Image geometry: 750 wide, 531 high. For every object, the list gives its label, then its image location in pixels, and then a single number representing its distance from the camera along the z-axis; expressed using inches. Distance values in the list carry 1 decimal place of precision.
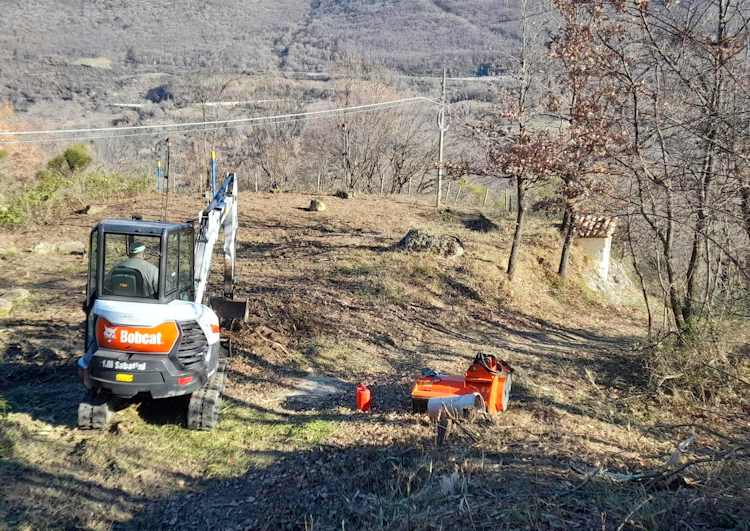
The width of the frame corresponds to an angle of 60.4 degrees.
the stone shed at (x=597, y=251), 836.6
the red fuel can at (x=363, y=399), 328.2
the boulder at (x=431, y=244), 672.4
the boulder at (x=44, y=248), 677.3
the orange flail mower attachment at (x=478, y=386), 307.7
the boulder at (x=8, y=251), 667.1
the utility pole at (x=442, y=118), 901.6
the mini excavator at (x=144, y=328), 270.7
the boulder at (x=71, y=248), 682.8
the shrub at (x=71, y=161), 1035.3
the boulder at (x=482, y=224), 850.1
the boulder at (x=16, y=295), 496.0
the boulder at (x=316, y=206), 879.7
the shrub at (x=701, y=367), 367.9
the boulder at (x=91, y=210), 858.8
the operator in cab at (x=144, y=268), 282.7
